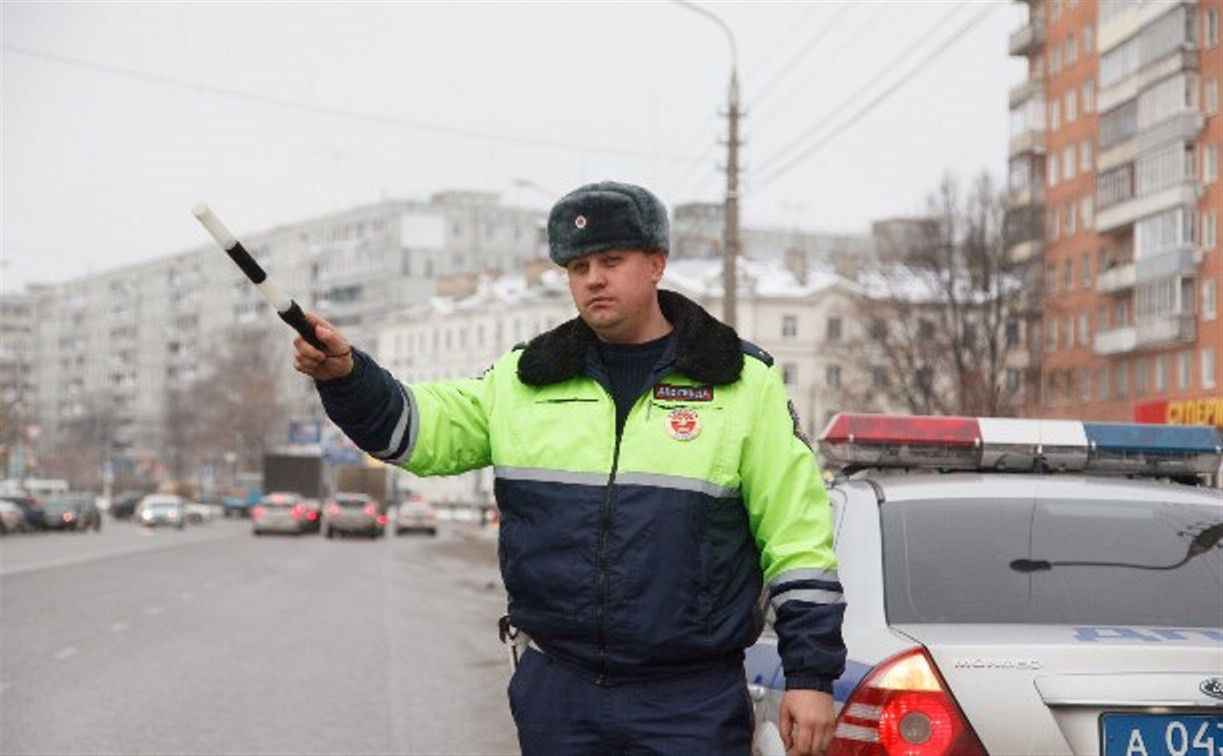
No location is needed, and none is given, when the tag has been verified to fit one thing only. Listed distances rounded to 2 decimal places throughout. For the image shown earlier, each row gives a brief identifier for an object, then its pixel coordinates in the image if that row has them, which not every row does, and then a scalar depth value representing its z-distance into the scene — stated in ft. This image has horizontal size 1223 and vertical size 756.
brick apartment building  228.84
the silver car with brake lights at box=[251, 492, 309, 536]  233.96
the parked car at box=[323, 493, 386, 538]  224.12
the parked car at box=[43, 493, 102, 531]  239.50
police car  16.43
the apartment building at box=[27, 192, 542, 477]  524.11
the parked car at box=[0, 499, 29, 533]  214.90
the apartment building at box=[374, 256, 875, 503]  390.01
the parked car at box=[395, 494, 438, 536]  258.98
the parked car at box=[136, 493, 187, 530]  279.28
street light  102.89
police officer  14.66
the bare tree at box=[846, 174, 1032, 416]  238.89
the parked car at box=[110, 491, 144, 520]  367.25
